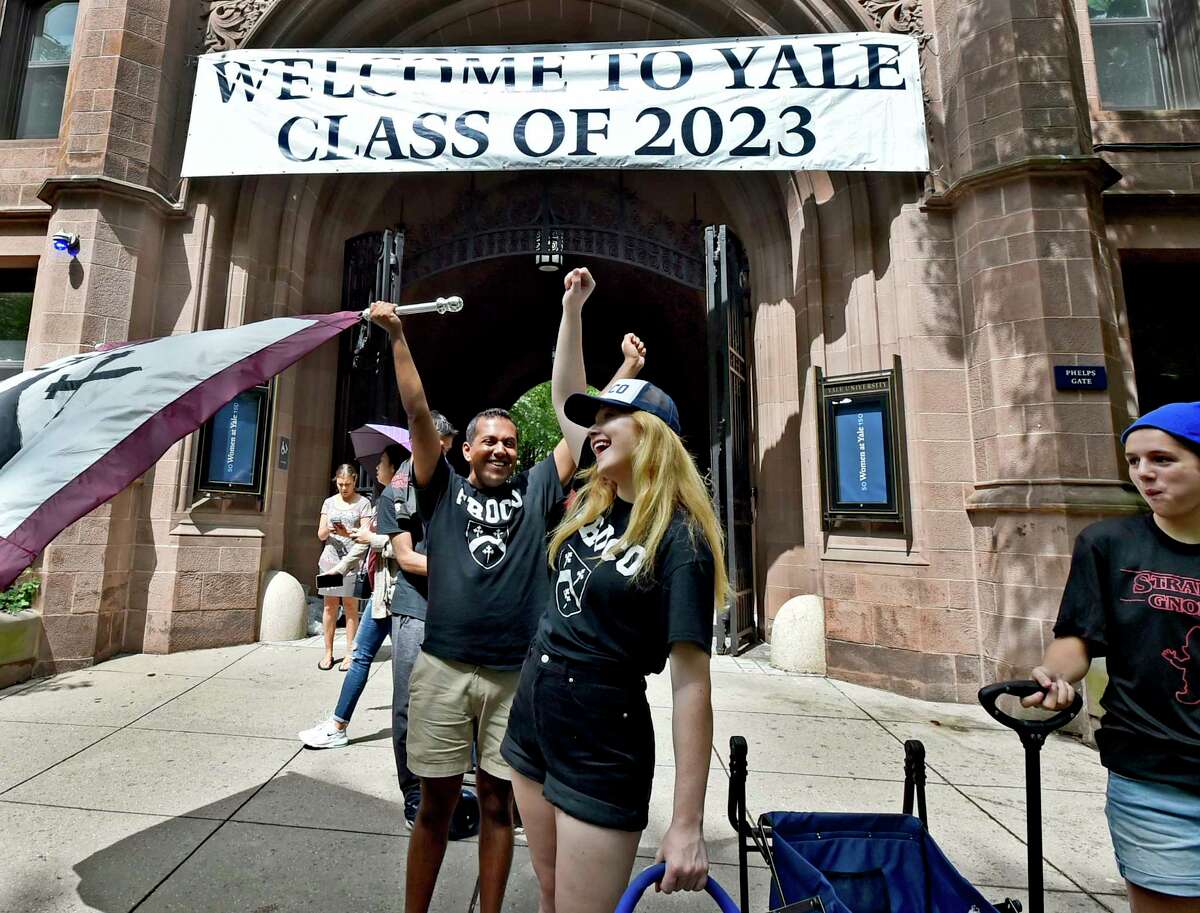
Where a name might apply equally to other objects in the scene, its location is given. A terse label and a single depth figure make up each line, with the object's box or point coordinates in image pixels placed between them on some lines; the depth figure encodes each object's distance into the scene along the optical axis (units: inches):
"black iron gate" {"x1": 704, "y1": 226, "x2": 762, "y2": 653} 273.9
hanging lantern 340.6
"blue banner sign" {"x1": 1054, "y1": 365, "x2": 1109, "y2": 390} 212.4
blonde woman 58.1
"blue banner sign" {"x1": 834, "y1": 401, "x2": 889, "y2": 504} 243.8
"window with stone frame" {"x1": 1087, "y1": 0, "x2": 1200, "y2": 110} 269.1
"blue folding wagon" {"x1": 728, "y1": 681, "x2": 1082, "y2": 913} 61.4
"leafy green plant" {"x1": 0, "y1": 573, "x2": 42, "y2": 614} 225.5
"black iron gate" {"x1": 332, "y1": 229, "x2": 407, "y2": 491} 324.5
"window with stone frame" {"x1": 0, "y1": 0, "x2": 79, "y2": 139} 304.2
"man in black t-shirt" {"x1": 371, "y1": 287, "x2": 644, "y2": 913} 86.9
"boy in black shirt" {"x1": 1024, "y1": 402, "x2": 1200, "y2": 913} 62.9
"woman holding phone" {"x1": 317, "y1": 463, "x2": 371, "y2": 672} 229.6
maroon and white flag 72.6
